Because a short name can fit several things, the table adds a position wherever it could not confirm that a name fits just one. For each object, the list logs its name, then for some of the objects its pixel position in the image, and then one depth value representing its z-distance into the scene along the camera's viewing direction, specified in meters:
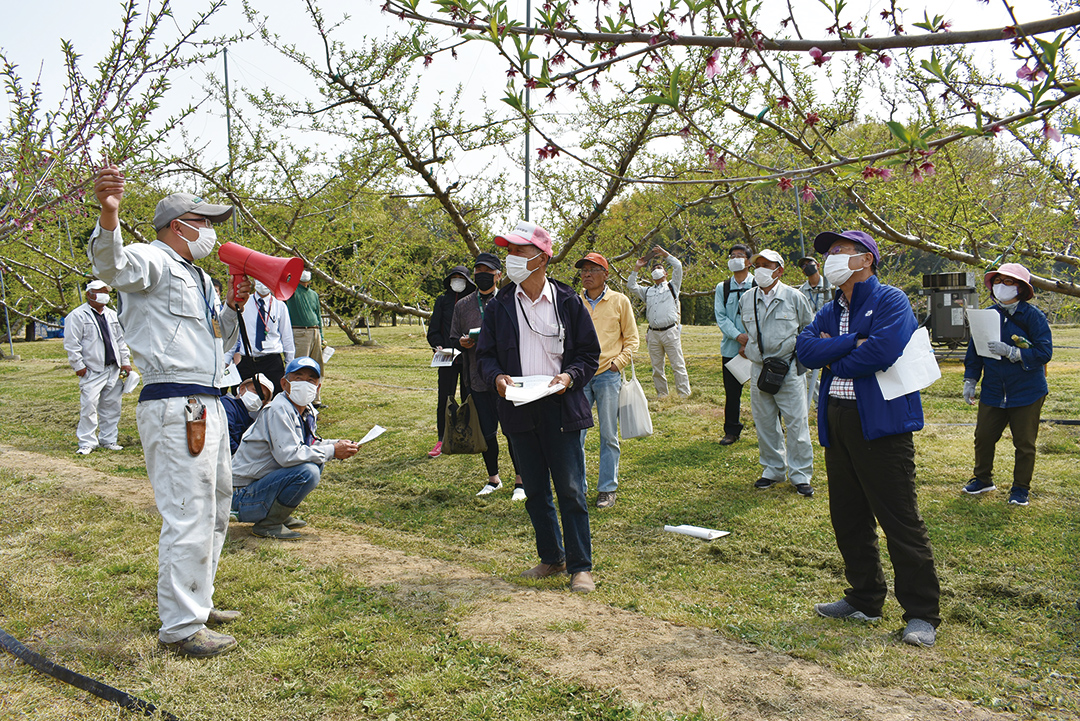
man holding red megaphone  3.45
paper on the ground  5.41
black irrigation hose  3.02
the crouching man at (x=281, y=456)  5.26
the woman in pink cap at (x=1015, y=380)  5.95
